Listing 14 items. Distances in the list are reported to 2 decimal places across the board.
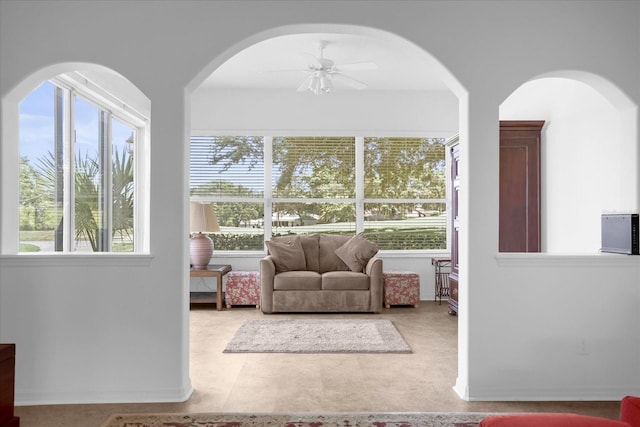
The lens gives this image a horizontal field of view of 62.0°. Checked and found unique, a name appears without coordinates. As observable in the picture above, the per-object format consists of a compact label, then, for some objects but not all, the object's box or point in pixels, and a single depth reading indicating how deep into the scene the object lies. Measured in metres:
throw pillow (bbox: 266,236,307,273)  6.89
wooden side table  6.70
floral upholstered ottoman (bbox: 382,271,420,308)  6.91
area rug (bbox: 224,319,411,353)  4.74
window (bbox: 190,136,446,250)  7.63
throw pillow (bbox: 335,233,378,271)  6.89
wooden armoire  5.62
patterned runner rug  3.07
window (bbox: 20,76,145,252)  4.85
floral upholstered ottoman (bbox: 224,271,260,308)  6.92
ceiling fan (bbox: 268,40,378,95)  5.46
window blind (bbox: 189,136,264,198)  7.61
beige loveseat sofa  6.52
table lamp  6.89
